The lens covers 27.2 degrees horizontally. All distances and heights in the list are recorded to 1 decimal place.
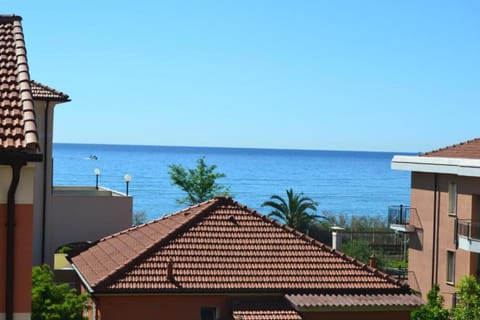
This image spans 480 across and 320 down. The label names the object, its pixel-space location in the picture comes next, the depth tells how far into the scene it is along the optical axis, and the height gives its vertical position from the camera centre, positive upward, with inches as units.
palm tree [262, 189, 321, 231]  2213.3 -90.3
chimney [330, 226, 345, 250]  1240.2 -81.7
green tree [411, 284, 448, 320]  1229.1 -171.2
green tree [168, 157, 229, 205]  2164.1 -26.5
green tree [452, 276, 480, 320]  959.0 -123.8
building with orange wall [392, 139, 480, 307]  1489.9 -64.0
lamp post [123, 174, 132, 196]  1449.3 -13.2
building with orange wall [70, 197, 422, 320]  869.8 -96.9
